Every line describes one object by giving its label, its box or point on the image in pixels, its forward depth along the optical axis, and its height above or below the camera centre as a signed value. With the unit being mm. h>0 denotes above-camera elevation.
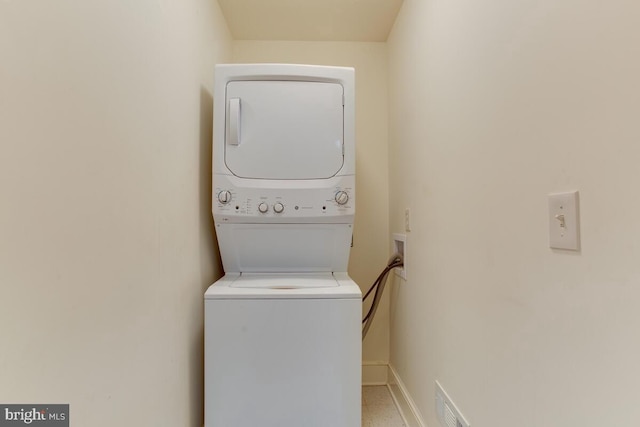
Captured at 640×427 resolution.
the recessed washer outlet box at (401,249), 1855 -179
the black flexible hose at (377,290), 2050 -473
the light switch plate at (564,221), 669 -6
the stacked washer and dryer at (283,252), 1356 -171
